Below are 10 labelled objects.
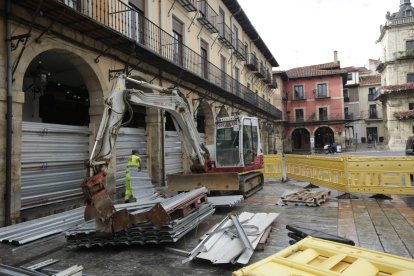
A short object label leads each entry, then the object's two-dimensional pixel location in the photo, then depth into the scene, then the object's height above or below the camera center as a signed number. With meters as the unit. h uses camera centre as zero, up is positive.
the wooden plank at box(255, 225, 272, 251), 5.03 -1.53
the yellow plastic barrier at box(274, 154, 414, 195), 8.64 -0.86
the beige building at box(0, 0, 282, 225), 7.18 +2.48
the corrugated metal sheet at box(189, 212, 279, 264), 4.42 -1.45
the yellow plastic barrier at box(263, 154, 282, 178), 14.65 -0.92
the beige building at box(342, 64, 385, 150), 53.25 +5.90
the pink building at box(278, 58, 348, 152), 44.28 +5.92
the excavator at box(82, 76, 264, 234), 5.14 -0.16
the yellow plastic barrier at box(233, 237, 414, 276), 2.28 -0.91
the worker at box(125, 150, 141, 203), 8.48 -0.94
